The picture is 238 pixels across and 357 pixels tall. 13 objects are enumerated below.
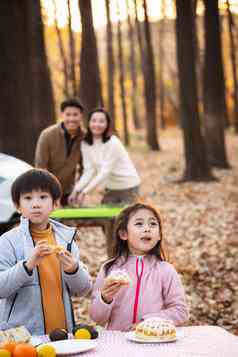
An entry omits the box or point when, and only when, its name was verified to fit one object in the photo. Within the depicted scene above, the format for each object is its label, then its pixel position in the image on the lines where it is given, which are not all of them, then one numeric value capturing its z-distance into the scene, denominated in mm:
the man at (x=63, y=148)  8711
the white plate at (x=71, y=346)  3113
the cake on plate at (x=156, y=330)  3307
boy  3984
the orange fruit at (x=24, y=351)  3004
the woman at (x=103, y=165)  8430
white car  7621
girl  4129
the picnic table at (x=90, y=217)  7883
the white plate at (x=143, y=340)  3278
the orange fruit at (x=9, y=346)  3088
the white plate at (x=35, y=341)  3359
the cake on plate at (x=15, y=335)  3293
